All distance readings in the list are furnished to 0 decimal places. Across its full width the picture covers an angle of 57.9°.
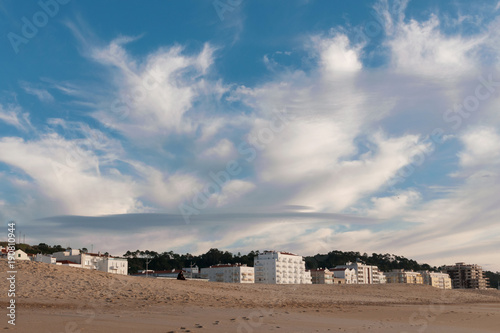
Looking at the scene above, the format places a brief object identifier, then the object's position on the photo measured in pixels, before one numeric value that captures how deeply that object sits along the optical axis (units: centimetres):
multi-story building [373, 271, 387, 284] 18722
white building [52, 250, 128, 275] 10869
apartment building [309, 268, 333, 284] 14300
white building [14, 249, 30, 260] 7778
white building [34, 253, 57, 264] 9314
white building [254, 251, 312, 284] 13775
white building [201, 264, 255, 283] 12588
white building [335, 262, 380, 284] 16738
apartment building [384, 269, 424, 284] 19588
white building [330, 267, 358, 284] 15471
